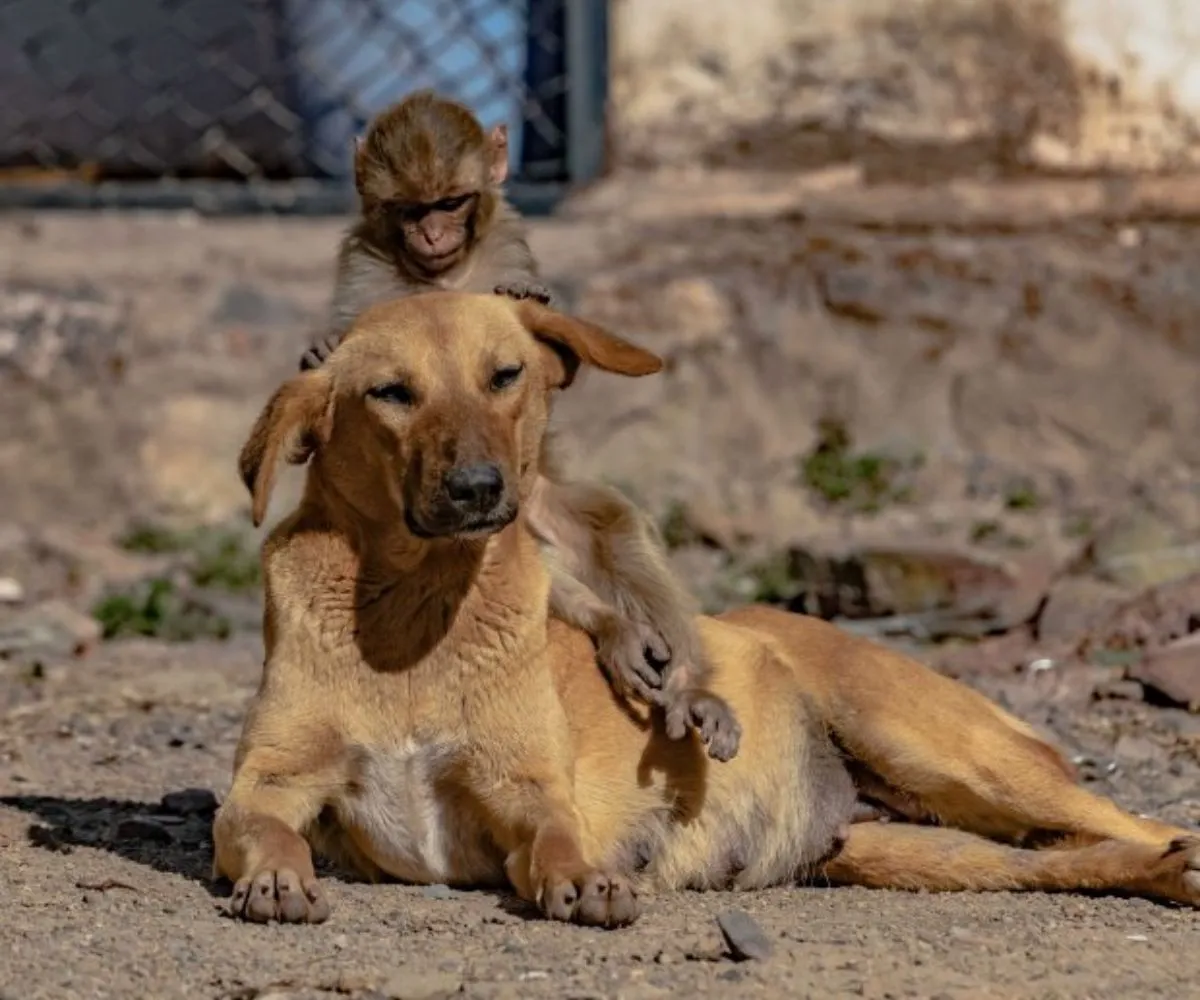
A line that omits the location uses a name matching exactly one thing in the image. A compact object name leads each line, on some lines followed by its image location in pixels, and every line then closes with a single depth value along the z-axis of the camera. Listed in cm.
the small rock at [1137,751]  1189
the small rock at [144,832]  1002
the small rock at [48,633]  1509
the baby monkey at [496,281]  966
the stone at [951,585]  1511
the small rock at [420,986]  709
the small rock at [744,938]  762
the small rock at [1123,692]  1314
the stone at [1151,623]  1407
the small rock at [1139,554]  1559
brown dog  835
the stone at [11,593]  1659
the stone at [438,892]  854
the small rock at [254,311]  1795
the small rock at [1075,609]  1467
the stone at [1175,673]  1287
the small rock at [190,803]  1062
